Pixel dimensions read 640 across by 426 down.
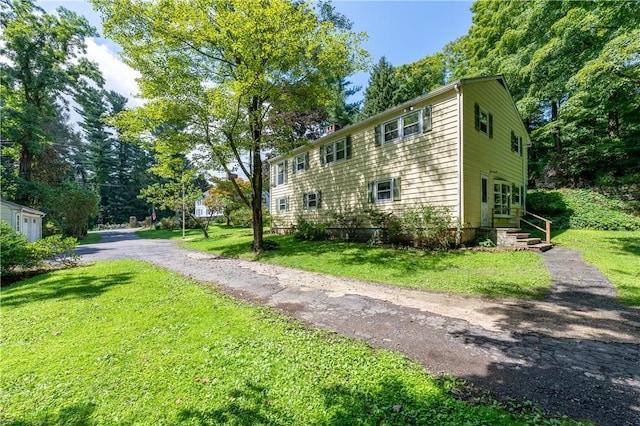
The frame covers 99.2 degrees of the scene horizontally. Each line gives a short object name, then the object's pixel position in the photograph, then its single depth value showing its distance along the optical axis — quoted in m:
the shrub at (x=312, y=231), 15.14
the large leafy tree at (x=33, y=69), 19.50
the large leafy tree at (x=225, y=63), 9.89
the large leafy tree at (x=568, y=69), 10.01
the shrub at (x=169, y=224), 31.90
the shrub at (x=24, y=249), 8.30
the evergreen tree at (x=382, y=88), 26.80
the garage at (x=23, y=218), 16.47
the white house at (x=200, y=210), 52.58
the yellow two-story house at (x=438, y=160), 10.60
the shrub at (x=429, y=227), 10.28
